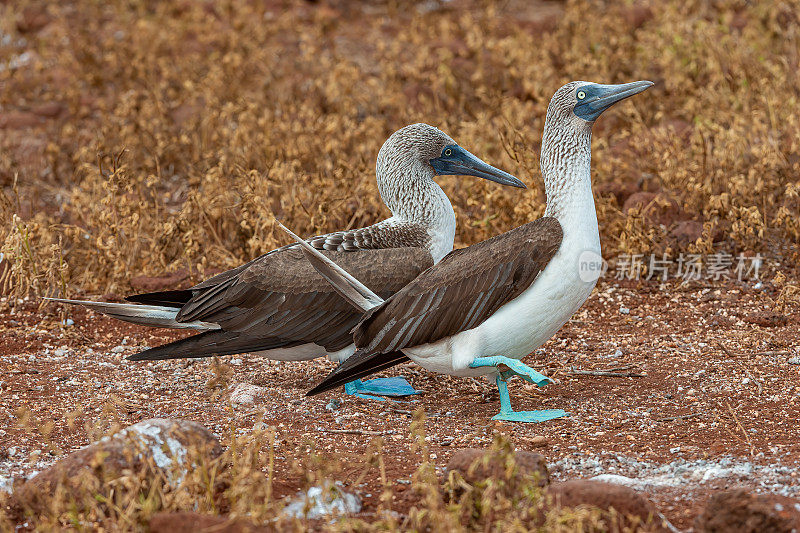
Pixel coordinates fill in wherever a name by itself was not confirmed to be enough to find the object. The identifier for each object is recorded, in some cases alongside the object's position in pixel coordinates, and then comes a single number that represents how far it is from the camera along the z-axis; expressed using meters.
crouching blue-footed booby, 9.98
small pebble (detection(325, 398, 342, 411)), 9.66
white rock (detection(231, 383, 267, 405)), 9.70
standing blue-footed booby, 8.79
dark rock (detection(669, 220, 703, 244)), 12.75
